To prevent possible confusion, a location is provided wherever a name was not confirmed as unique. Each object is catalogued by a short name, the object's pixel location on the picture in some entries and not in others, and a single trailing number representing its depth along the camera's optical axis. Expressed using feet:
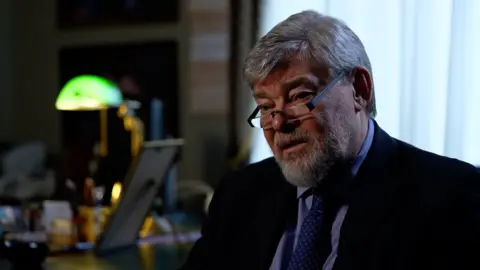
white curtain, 7.25
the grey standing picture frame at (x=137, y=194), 6.77
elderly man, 4.36
